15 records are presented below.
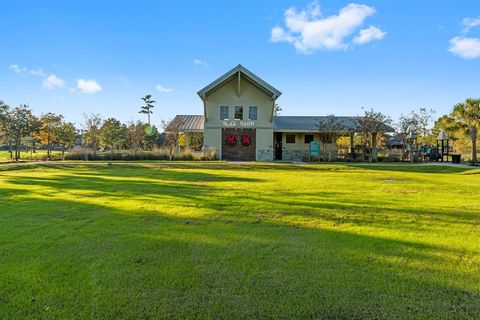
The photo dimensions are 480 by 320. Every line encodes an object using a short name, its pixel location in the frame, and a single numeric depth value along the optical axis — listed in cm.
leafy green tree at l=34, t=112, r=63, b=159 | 3209
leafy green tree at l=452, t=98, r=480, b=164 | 2319
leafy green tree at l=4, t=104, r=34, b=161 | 2803
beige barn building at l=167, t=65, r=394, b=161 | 2562
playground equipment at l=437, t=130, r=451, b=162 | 2545
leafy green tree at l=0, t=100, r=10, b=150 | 2682
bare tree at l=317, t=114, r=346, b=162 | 2534
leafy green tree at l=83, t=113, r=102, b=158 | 3017
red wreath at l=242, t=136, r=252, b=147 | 2577
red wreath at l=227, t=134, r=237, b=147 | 2578
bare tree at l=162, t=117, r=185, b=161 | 2650
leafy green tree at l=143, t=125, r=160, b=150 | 3919
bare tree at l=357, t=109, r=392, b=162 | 2464
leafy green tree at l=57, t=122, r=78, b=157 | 3288
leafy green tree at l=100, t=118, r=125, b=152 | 3985
